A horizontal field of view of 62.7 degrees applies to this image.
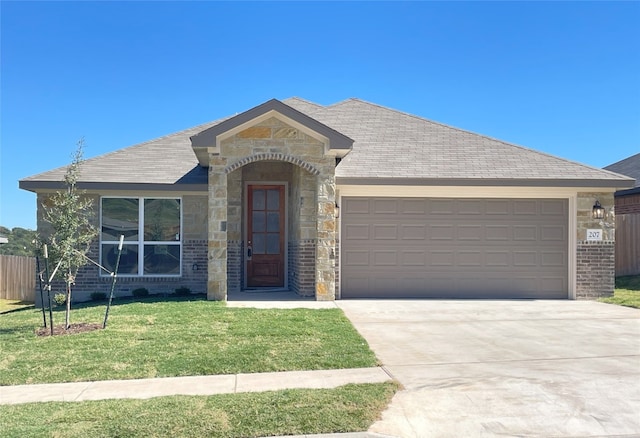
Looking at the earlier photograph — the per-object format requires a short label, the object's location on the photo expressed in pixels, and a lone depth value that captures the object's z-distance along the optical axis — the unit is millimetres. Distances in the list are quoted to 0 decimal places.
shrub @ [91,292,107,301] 12820
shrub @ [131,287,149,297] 12859
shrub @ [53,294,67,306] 10953
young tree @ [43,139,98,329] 8852
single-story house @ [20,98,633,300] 11562
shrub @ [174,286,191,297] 12875
